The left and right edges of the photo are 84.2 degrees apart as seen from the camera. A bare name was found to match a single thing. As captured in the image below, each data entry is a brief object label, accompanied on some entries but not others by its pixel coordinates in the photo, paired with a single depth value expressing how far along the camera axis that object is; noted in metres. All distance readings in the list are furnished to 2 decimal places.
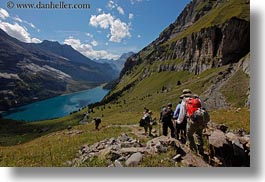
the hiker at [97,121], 11.15
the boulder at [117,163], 4.93
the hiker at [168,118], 5.98
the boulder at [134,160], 4.88
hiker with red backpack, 4.46
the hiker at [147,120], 7.17
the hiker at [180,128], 5.38
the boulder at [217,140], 4.86
